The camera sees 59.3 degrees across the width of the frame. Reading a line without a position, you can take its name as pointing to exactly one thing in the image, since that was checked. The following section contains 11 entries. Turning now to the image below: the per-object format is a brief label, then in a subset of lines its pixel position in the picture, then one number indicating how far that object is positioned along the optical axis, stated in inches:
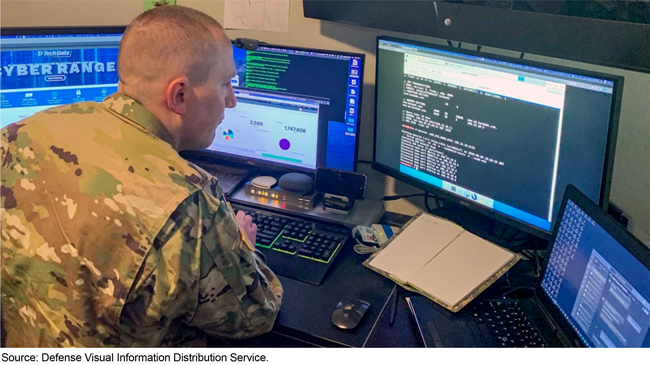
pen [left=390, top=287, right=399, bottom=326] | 42.8
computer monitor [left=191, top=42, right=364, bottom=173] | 55.6
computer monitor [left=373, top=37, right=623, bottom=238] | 41.3
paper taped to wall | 60.7
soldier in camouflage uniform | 34.2
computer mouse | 41.4
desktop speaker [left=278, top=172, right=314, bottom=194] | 57.2
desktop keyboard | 47.9
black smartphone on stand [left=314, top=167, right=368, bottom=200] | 55.7
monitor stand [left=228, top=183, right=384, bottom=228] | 55.6
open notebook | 44.4
